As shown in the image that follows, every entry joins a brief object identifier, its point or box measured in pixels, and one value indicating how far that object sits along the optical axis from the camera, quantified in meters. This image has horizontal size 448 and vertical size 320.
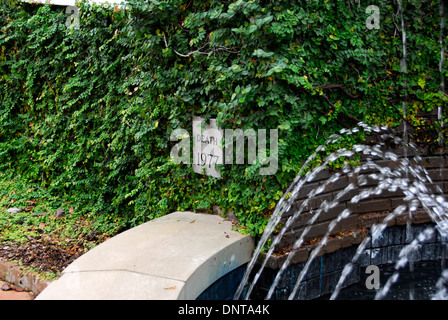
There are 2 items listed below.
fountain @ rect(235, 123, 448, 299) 3.29
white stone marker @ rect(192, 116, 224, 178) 3.50
